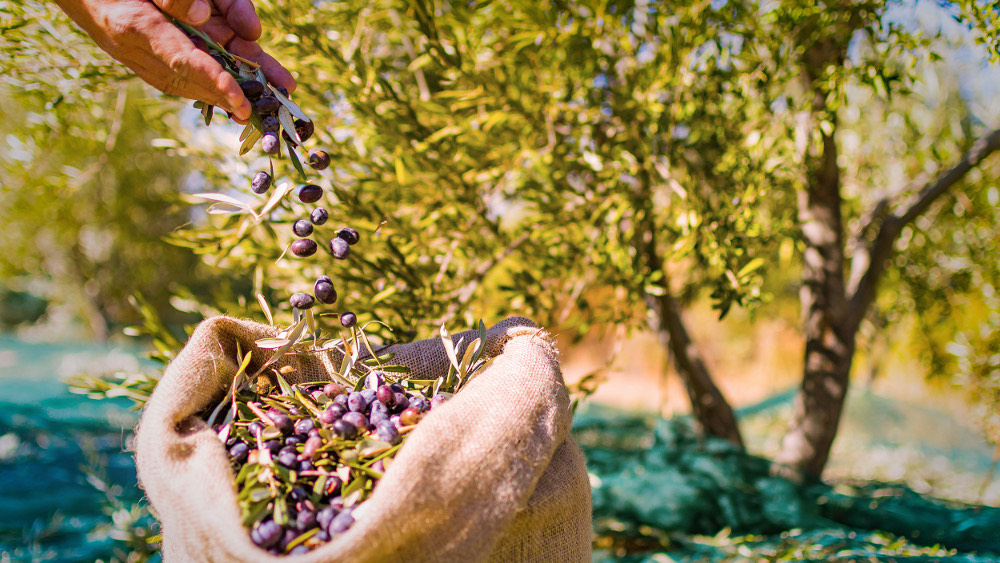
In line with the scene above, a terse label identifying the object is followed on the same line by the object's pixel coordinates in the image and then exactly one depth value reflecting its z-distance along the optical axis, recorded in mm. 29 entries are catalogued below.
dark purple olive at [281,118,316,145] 1080
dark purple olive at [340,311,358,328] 1081
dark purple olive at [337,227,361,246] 1091
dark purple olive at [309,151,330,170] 1084
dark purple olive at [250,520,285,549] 782
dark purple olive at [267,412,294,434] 946
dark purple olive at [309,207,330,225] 1024
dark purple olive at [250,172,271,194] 998
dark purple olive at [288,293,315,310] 1048
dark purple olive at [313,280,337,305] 1014
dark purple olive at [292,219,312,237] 1014
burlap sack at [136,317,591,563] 787
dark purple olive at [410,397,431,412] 999
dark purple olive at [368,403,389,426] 952
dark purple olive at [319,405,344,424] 940
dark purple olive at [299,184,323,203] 1032
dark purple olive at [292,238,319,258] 969
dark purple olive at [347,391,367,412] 959
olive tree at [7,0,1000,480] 1556
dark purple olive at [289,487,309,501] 860
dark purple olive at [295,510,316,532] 821
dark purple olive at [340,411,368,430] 923
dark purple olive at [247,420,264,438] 963
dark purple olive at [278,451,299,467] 891
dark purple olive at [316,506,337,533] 818
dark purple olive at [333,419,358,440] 906
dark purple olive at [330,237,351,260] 1032
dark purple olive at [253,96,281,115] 1036
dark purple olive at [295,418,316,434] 939
